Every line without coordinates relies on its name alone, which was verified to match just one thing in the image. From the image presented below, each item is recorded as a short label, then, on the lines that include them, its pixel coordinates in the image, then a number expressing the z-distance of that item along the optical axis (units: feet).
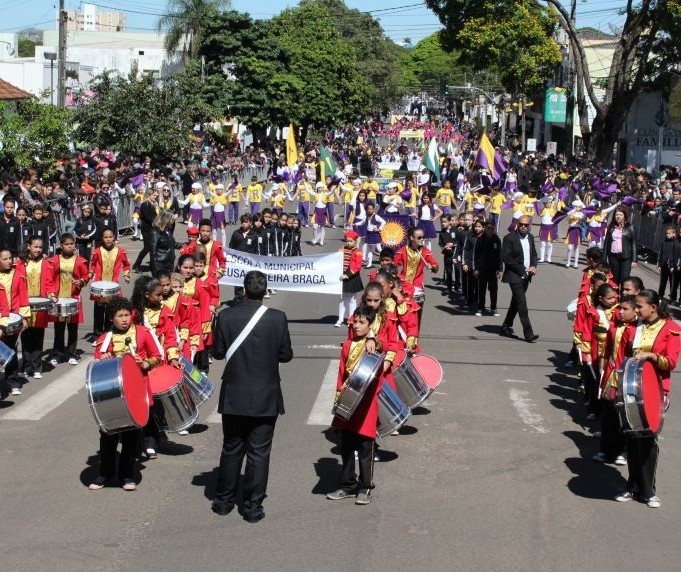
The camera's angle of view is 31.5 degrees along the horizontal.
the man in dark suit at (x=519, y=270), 57.67
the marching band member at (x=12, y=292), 42.11
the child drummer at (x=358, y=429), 29.81
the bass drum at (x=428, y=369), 37.70
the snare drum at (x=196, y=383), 34.37
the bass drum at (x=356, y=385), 29.01
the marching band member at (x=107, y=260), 51.03
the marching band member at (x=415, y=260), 54.60
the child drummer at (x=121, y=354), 30.83
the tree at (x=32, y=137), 88.69
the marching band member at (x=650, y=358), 29.99
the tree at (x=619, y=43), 143.95
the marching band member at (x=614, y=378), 31.60
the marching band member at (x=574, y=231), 87.40
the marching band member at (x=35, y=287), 46.03
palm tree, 243.40
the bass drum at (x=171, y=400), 32.50
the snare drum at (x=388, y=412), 32.12
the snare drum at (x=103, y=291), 48.03
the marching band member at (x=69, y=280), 48.15
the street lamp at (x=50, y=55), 154.84
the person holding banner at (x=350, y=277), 56.80
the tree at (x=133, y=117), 113.60
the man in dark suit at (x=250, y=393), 28.02
